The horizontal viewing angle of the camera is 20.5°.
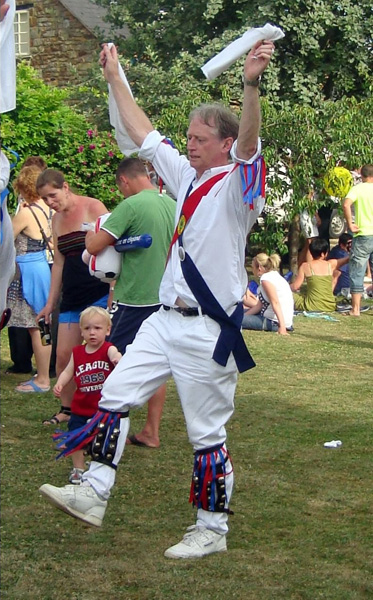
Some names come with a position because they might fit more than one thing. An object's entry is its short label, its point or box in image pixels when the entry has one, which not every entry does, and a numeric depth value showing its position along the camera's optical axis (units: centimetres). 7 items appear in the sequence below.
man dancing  469
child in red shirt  603
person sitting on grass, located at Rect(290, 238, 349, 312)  1398
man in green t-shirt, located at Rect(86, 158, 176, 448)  668
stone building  2672
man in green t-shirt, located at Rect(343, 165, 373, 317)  1379
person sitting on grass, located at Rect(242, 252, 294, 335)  1189
